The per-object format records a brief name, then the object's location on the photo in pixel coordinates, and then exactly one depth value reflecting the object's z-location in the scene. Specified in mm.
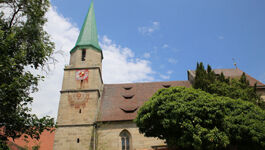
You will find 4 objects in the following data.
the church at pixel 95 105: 20219
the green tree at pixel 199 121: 13234
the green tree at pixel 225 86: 18688
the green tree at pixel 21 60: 7081
